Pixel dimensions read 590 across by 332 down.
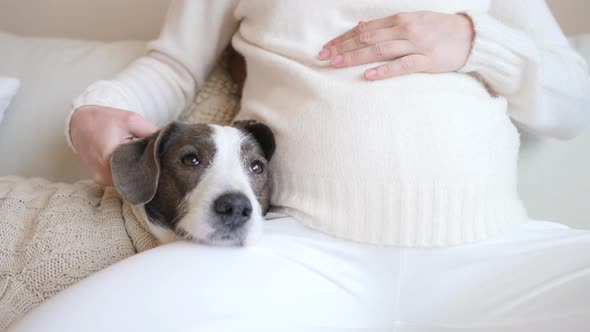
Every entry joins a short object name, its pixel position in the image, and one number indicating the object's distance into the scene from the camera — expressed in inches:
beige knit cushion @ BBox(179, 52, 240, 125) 57.2
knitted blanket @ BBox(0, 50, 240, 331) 37.6
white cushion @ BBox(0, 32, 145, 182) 57.7
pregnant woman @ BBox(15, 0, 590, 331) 31.8
